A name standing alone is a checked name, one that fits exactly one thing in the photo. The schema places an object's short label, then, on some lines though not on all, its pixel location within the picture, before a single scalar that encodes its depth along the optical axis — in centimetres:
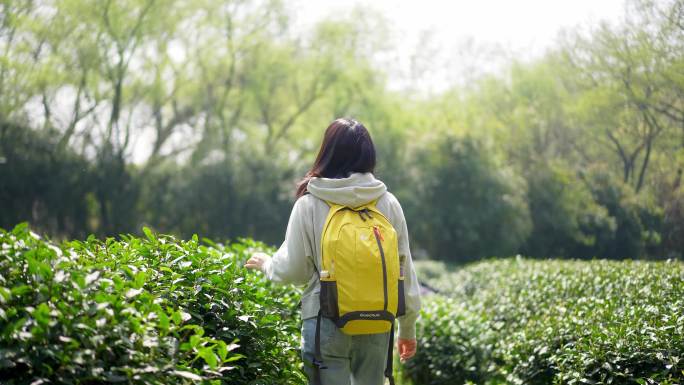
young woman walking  253
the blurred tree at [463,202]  1589
